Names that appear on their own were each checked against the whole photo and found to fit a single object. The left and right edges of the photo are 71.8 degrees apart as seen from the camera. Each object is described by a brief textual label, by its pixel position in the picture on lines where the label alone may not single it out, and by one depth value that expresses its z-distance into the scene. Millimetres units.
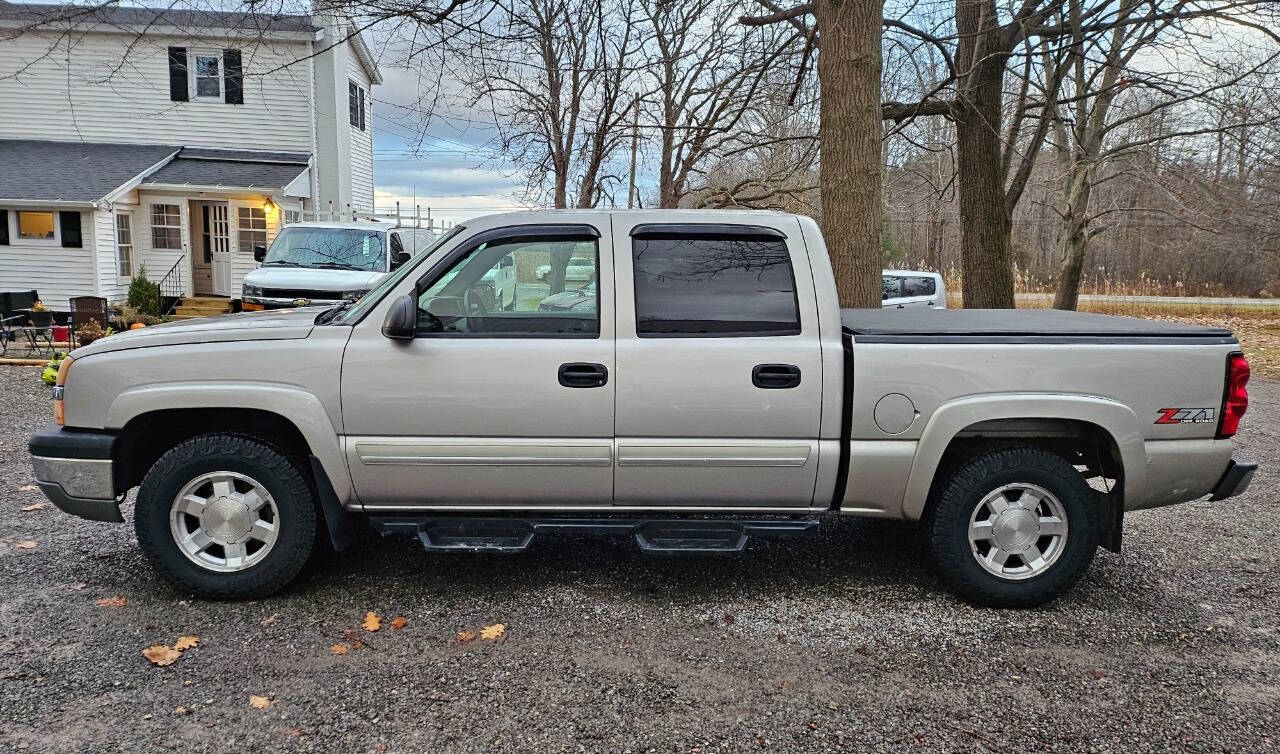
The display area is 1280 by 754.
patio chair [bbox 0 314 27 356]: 13965
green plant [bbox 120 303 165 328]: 15055
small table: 13938
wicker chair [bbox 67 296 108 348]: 13805
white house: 18625
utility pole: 16600
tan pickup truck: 4195
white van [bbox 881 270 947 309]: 18016
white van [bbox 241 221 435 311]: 12438
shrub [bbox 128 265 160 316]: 16969
